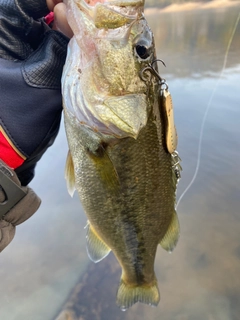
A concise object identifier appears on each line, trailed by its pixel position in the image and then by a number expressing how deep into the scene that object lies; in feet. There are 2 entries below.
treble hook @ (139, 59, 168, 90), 0.67
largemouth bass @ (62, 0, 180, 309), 0.62
